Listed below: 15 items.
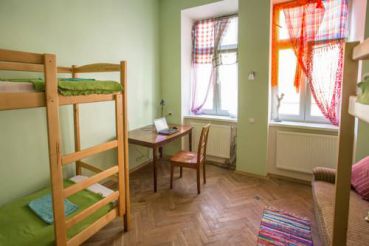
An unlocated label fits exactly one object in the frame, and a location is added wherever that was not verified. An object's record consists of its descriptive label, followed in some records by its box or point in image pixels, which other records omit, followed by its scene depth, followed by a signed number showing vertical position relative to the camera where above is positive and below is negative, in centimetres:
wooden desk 274 -57
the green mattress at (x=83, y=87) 138 +7
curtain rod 364 +136
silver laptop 317 -50
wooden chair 277 -85
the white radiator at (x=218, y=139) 366 -75
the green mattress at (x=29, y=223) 155 -101
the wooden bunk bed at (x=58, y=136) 129 -31
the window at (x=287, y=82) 319 +20
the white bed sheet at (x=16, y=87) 123 +5
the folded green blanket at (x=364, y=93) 90 +1
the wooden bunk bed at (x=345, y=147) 111 -28
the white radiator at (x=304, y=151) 287 -77
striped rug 195 -130
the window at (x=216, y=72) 373 +43
